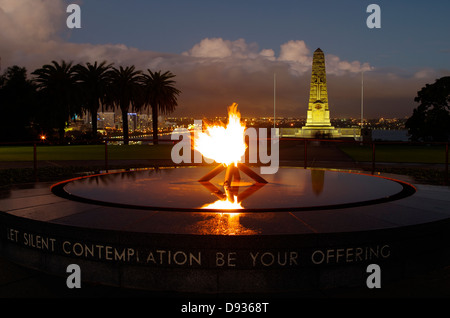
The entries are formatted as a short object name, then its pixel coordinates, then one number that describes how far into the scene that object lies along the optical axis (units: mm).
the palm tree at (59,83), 53312
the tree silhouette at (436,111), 63688
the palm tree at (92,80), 52781
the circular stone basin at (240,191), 7066
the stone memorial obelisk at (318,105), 77456
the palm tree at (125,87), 52750
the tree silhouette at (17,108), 66375
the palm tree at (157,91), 53219
